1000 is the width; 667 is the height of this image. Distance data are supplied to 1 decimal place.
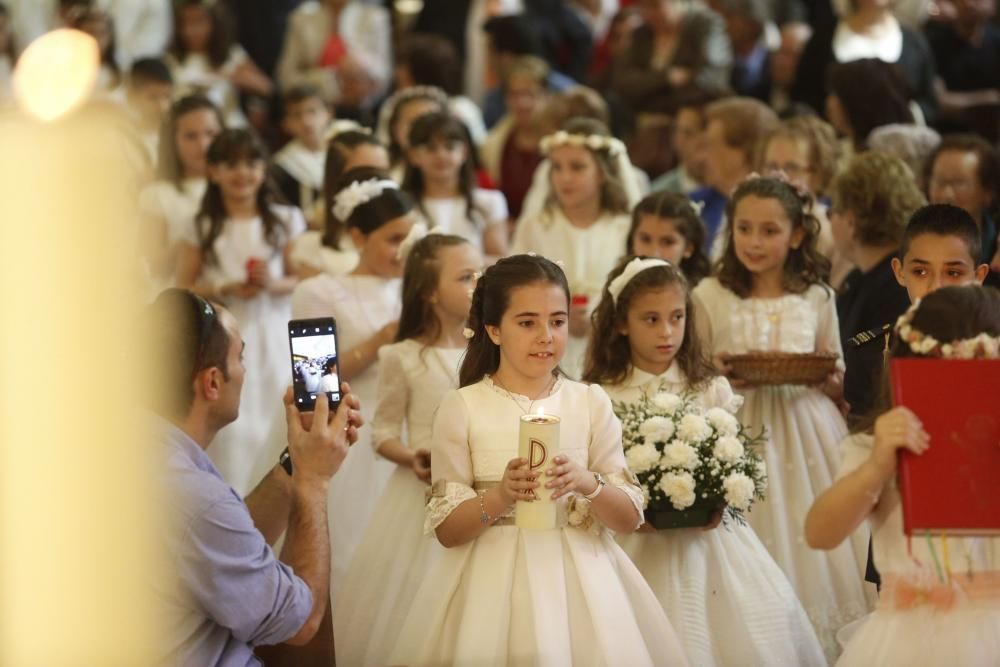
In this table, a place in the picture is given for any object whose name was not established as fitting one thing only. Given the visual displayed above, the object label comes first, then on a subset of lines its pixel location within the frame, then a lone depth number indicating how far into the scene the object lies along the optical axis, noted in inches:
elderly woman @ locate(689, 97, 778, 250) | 568.1
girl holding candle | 299.6
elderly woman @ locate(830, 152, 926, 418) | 430.0
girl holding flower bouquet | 345.1
